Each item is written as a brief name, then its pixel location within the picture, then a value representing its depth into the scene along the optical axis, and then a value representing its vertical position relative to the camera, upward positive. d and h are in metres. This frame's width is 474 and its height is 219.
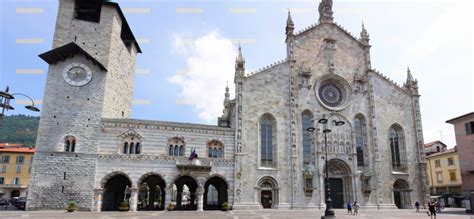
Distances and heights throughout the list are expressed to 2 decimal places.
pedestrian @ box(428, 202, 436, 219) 22.28 -1.64
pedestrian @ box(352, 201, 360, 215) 27.45 -2.13
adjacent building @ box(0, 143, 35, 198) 59.88 +1.40
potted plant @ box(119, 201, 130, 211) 29.30 -2.60
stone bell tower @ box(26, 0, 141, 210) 27.31 +7.68
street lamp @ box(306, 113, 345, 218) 19.61 -1.81
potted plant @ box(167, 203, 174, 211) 29.45 -2.55
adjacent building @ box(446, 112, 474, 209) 34.02 +4.36
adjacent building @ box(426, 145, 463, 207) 48.47 +1.66
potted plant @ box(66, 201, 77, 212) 26.19 -2.42
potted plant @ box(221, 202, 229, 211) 30.05 -2.39
